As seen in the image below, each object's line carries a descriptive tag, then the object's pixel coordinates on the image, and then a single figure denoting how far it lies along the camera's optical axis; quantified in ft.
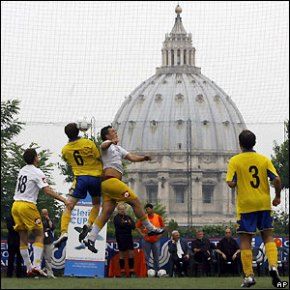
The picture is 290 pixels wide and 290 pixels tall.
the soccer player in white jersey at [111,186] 66.74
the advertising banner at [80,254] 91.20
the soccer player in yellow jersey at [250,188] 62.64
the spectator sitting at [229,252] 94.48
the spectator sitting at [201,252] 99.25
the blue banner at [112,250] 106.83
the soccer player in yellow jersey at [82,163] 67.92
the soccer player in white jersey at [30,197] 68.54
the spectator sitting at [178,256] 98.12
